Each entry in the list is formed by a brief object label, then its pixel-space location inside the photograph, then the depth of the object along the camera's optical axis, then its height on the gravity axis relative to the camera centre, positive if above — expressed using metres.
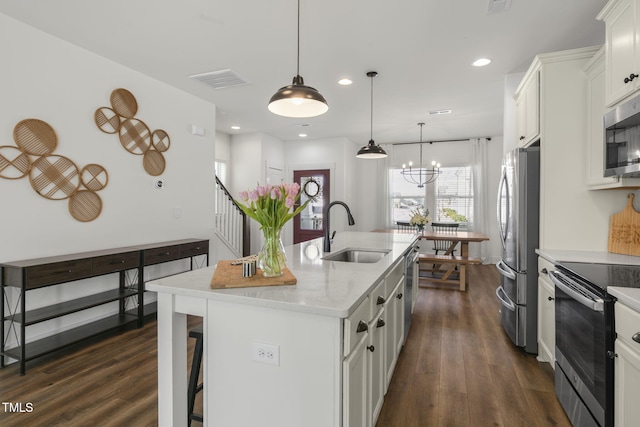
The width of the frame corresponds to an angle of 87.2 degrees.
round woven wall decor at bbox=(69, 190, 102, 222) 3.25 +0.07
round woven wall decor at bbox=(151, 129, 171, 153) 4.08 +0.90
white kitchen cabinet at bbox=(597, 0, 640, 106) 1.92 +1.01
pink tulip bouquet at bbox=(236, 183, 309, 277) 1.66 +0.00
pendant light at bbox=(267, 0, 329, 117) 1.99 +0.72
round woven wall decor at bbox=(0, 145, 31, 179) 2.76 +0.41
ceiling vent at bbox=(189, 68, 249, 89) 3.89 +1.62
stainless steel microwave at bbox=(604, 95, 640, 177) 1.94 +0.47
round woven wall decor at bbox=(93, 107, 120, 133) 3.45 +0.97
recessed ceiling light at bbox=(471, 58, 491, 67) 3.52 +1.62
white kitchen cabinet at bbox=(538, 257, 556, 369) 2.49 -0.78
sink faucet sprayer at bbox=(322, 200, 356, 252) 2.70 -0.17
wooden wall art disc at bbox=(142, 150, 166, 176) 3.98 +0.61
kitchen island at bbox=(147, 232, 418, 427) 1.32 -0.59
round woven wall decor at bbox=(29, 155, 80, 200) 2.97 +0.32
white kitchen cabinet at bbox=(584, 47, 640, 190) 2.38 +0.69
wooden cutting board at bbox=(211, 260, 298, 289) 1.58 -0.33
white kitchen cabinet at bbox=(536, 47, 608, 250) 2.63 +0.51
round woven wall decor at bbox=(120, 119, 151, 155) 3.72 +0.87
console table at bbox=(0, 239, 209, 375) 2.63 -0.75
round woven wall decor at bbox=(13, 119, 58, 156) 2.85 +0.66
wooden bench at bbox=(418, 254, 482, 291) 5.05 -0.73
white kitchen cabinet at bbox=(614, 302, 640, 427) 1.38 -0.66
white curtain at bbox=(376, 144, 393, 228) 8.08 +0.58
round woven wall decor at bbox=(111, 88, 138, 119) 3.61 +1.21
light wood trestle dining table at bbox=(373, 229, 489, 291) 5.07 -0.68
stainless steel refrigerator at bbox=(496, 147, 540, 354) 2.81 -0.24
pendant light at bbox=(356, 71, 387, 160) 4.52 +0.84
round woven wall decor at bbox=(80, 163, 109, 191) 3.35 +0.36
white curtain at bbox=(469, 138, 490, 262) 7.33 +0.53
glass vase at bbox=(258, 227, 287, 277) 1.71 -0.22
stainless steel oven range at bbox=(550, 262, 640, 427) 1.58 -0.66
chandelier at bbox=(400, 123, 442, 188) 7.77 +0.93
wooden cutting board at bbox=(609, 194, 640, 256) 2.42 -0.12
